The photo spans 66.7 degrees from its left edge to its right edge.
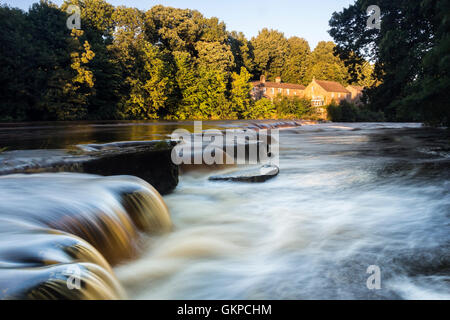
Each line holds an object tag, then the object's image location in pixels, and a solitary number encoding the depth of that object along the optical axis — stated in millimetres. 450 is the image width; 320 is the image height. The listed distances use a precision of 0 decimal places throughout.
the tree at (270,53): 65875
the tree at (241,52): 58562
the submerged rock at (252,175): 6602
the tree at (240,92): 42656
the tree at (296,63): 73625
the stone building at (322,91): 63562
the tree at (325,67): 75875
